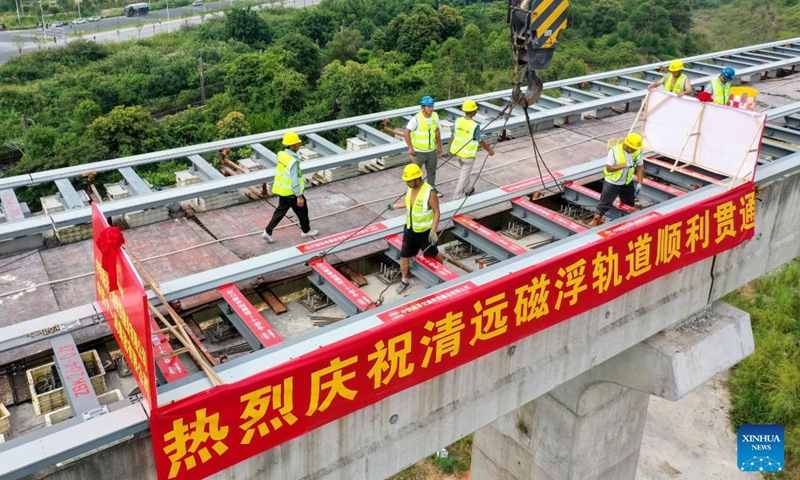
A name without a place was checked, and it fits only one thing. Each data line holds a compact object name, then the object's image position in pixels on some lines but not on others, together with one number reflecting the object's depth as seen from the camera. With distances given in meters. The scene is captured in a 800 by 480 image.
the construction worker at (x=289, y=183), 9.34
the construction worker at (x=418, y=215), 8.29
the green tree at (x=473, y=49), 47.38
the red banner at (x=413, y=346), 5.91
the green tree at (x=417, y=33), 50.38
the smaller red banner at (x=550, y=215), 9.79
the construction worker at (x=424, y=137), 10.62
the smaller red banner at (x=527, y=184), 10.82
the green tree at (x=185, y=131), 35.69
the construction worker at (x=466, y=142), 10.65
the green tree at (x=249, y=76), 41.66
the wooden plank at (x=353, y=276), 9.17
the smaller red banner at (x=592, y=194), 10.63
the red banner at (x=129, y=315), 5.12
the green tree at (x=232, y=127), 35.94
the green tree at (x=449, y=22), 52.53
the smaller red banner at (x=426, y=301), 7.10
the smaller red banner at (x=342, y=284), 7.77
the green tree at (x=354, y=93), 38.62
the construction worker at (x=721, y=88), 13.30
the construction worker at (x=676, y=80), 13.39
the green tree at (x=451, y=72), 42.53
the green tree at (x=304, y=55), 45.47
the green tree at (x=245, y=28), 54.00
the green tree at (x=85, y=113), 37.16
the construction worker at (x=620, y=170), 10.16
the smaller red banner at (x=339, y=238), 8.84
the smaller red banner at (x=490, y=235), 9.03
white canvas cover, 10.73
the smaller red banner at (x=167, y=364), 6.40
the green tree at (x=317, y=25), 54.81
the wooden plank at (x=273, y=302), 8.38
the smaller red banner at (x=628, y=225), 9.03
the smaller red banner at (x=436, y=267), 8.34
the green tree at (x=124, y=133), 32.97
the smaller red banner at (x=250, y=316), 7.08
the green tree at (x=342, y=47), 49.56
